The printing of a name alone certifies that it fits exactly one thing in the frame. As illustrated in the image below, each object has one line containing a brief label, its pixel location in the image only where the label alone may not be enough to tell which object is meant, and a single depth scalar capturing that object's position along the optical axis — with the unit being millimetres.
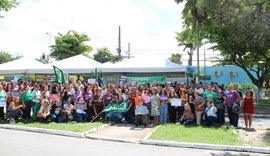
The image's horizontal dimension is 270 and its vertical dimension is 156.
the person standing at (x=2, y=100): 10211
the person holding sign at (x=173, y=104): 9691
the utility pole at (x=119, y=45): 32625
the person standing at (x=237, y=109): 9084
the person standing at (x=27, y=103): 10384
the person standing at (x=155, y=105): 9718
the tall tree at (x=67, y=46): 33607
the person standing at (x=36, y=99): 10271
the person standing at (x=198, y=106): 9301
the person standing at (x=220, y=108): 9149
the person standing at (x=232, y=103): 9214
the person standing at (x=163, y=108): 9702
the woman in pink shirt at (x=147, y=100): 9837
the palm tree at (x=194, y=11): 18534
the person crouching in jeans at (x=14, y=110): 10036
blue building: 31826
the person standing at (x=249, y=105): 9045
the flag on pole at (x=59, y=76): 13304
